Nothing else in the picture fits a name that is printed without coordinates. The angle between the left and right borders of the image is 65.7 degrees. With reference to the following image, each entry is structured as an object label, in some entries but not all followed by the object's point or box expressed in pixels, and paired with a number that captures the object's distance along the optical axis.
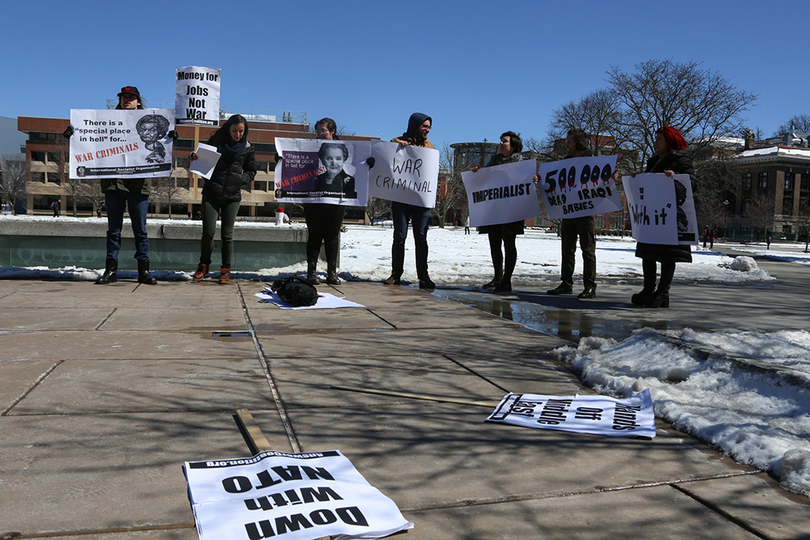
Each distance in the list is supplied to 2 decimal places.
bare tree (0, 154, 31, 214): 78.78
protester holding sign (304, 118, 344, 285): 8.33
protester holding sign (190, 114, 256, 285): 7.82
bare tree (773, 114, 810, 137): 118.56
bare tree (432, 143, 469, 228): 72.69
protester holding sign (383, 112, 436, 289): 8.48
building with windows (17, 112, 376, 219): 76.38
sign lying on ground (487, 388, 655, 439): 2.91
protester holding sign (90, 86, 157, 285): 7.52
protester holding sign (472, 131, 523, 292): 8.41
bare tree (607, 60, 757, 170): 35.03
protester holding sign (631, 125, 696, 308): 7.02
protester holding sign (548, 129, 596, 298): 8.01
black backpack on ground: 6.35
